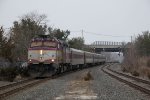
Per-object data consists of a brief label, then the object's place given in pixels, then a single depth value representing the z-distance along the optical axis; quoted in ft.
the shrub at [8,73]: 102.36
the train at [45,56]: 107.45
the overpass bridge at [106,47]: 527.40
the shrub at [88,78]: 100.73
